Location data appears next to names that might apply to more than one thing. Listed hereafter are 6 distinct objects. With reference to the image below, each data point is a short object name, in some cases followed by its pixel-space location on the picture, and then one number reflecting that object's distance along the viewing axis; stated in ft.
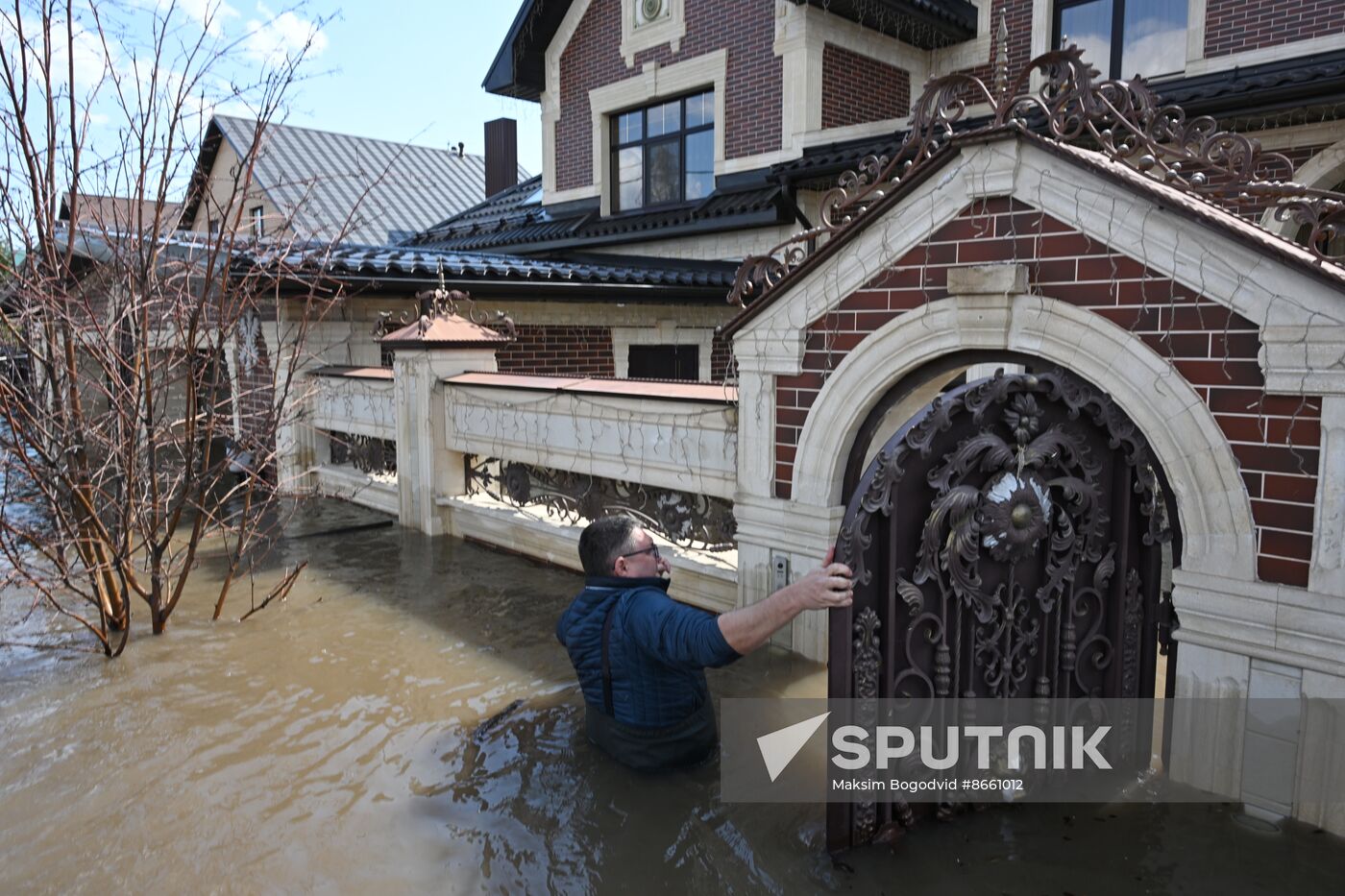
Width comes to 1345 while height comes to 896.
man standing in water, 11.69
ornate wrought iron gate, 10.78
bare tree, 16.28
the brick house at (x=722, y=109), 30.53
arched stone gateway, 11.34
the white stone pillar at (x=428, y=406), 28.14
